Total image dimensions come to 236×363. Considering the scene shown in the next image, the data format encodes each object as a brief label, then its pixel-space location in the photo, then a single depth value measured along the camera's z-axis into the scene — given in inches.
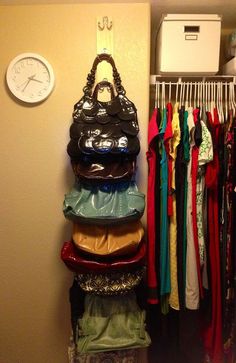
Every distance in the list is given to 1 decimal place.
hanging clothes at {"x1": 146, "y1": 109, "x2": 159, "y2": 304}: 53.4
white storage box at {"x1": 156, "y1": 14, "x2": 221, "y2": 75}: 54.0
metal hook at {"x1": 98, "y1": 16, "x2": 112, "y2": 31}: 53.1
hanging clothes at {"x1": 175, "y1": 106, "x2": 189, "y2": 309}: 52.9
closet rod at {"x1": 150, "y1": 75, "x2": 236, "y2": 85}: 57.7
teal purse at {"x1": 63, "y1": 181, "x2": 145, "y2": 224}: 46.5
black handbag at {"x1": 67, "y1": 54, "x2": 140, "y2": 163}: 45.8
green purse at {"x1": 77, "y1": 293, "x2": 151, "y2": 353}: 49.6
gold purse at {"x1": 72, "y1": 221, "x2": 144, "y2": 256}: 47.4
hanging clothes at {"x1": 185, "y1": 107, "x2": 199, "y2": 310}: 53.4
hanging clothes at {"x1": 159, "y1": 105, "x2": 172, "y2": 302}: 52.8
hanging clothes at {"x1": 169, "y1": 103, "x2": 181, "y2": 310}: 53.5
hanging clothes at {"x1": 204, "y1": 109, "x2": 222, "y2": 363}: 52.7
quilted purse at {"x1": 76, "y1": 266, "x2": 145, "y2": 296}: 48.2
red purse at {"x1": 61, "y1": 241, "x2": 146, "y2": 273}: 46.9
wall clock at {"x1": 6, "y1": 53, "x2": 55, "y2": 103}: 53.9
